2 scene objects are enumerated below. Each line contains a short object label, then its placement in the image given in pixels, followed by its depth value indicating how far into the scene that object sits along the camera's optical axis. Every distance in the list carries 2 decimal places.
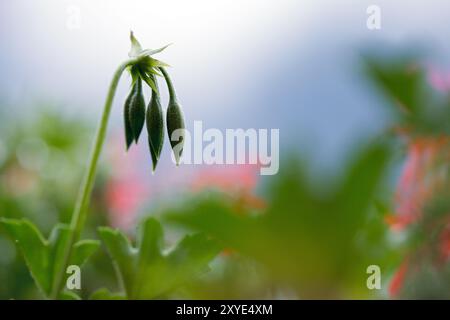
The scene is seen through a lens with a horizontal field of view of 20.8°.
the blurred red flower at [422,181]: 0.27
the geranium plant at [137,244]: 0.20
